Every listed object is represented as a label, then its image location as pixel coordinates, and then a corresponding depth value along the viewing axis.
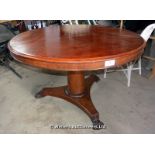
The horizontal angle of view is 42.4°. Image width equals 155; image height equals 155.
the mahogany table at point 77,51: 1.39
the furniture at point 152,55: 2.81
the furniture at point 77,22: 2.99
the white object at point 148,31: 2.27
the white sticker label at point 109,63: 1.39
